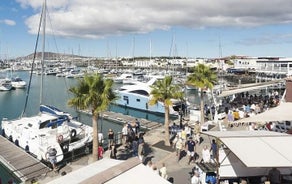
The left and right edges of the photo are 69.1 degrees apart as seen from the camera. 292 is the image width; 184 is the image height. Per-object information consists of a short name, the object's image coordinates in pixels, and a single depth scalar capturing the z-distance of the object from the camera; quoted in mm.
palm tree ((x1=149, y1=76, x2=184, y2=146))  14506
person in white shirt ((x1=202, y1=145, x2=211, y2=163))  10556
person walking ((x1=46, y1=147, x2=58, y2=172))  12193
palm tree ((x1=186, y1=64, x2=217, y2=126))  18243
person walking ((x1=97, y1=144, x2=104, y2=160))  12160
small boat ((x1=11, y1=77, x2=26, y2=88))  54927
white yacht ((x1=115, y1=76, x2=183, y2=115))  28235
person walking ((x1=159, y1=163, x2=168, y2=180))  9414
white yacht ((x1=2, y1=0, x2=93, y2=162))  14058
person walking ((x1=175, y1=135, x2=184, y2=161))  12172
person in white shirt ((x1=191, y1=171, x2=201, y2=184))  9022
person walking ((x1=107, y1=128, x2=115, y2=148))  13816
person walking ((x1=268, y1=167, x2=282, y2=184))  7927
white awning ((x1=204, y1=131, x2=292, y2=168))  6201
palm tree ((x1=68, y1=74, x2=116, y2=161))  11172
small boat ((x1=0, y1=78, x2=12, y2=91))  52008
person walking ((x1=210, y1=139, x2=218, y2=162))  10694
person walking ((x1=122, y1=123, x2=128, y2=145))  14495
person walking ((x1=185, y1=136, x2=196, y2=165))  11789
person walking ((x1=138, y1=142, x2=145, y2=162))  12966
